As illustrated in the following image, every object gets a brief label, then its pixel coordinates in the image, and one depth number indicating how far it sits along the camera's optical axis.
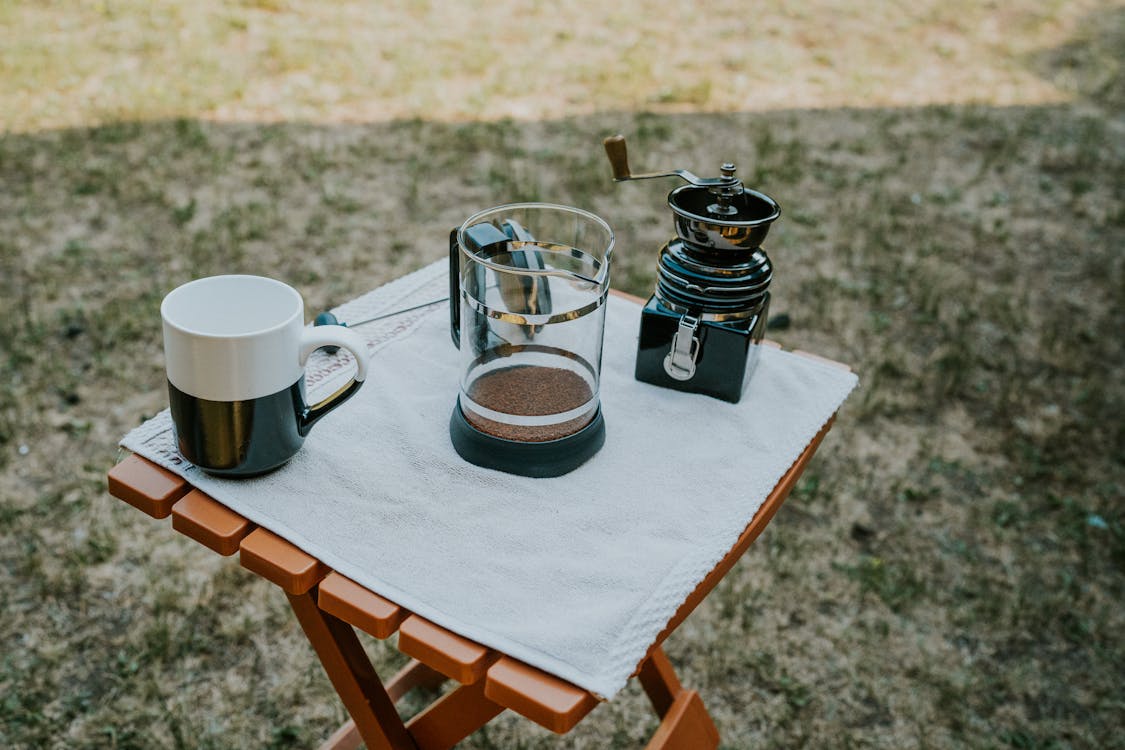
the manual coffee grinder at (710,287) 1.37
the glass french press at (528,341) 1.29
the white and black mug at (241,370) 1.14
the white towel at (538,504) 1.10
